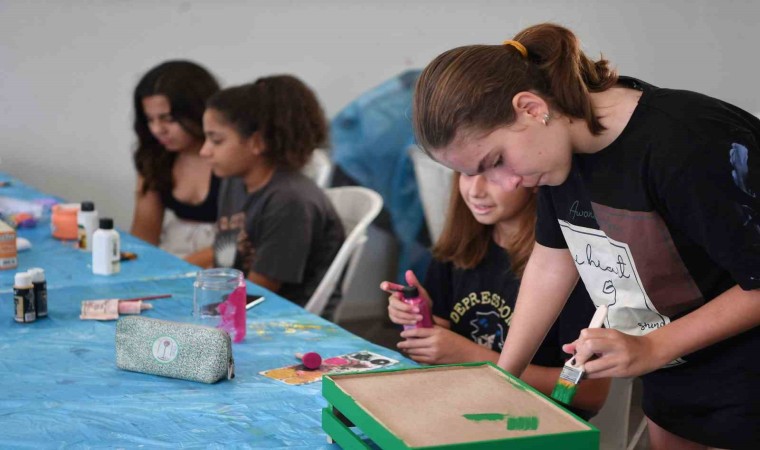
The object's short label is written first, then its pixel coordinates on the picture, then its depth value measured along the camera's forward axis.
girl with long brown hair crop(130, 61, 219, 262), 2.97
